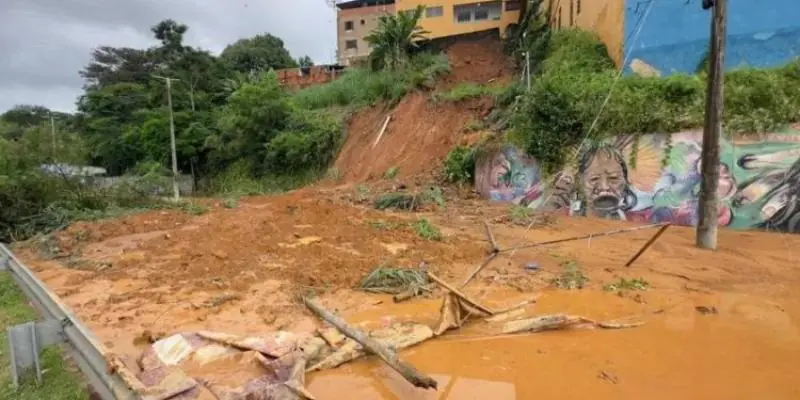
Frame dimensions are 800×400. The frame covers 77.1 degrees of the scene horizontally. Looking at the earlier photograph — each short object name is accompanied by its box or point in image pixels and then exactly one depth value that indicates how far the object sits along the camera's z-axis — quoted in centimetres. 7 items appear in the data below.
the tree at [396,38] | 2411
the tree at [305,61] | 5410
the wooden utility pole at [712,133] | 916
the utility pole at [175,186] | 2234
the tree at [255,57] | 4691
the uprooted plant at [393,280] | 687
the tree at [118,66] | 3928
